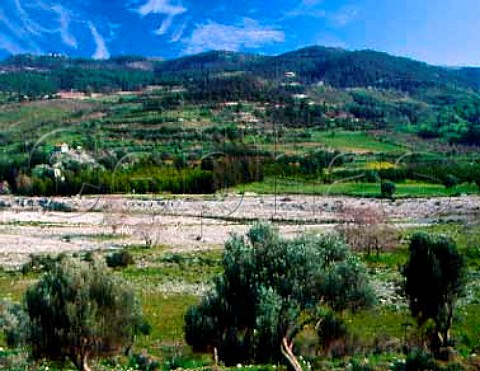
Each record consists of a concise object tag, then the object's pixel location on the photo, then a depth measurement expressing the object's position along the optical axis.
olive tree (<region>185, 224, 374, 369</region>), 16.47
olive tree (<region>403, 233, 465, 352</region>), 20.81
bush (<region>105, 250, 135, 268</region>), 42.78
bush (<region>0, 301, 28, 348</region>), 18.34
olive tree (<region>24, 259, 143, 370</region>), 15.70
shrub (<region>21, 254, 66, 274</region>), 41.44
